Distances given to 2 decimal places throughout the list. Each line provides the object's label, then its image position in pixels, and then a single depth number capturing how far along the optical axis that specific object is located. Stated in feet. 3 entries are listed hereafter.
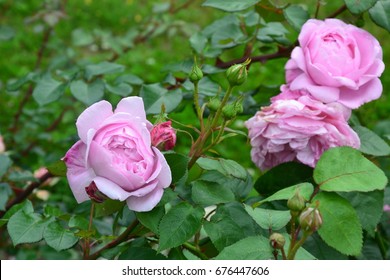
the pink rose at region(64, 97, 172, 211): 2.86
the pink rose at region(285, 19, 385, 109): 3.29
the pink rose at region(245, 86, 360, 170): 3.22
